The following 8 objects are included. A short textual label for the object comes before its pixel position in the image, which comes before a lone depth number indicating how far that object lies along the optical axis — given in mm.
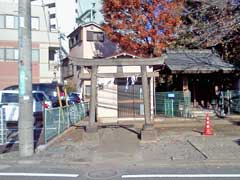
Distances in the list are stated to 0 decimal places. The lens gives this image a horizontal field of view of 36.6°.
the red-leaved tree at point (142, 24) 26703
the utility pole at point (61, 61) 43469
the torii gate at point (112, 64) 13023
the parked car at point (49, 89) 23403
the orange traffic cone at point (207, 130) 13055
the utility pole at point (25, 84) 9773
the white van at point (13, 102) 17719
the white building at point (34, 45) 37969
